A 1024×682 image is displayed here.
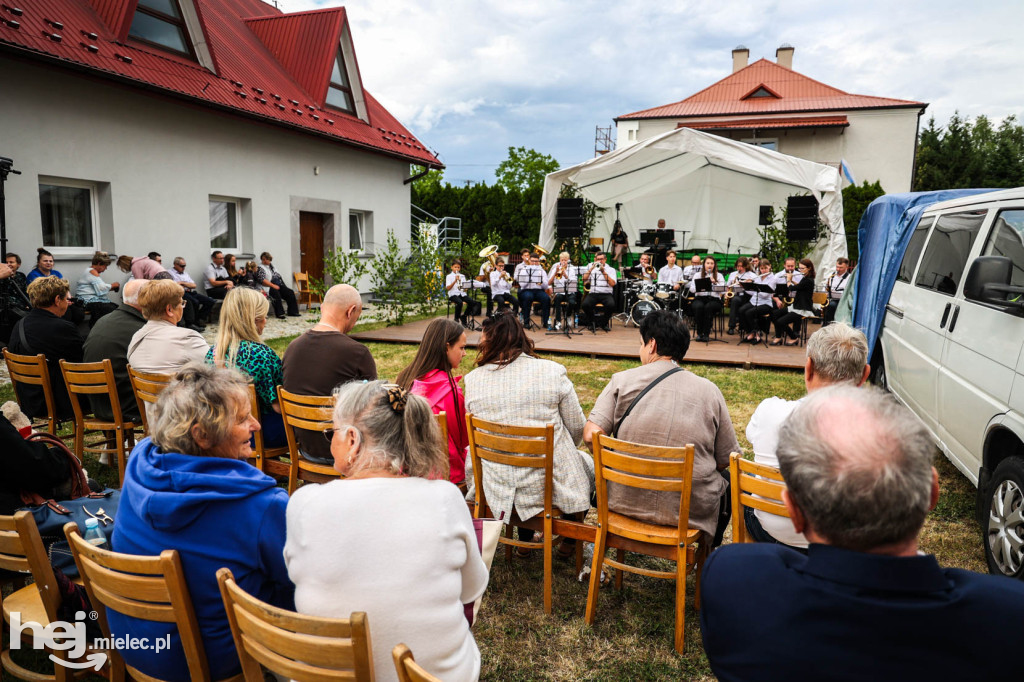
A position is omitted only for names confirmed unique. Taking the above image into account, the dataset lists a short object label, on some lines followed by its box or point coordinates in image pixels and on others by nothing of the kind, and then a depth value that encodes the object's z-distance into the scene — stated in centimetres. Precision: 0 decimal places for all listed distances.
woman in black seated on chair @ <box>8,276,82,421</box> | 451
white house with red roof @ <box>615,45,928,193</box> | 2744
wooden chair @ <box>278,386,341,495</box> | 336
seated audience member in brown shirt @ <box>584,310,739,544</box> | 282
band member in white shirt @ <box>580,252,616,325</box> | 1171
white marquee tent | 1244
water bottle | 228
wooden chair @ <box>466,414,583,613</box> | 281
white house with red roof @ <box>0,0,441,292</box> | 890
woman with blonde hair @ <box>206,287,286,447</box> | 384
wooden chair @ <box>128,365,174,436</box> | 376
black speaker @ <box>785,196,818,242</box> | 1262
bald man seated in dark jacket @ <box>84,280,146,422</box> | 426
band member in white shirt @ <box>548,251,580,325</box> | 1188
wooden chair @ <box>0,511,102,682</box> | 185
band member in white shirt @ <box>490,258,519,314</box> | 1248
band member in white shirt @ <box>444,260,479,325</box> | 1196
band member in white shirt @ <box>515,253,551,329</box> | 1213
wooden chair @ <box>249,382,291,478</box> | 388
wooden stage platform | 866
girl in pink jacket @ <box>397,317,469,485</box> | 328
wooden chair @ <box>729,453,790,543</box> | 232
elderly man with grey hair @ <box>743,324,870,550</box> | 264
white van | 300
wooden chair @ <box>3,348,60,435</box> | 427
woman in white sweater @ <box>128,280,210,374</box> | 401
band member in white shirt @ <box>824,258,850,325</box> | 1039
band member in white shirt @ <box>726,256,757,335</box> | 1092
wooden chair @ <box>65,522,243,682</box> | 164
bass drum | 1147
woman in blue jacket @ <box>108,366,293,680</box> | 172
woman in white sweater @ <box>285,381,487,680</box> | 154
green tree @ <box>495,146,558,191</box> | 4628
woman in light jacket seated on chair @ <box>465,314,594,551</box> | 302
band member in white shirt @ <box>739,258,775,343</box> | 1036
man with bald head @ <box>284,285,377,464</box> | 366
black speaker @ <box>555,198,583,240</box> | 1340
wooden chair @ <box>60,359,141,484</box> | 406
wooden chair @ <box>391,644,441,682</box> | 124
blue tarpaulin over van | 618
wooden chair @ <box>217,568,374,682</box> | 141
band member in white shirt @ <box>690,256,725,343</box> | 1073
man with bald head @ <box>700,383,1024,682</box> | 100
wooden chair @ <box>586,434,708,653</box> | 254
